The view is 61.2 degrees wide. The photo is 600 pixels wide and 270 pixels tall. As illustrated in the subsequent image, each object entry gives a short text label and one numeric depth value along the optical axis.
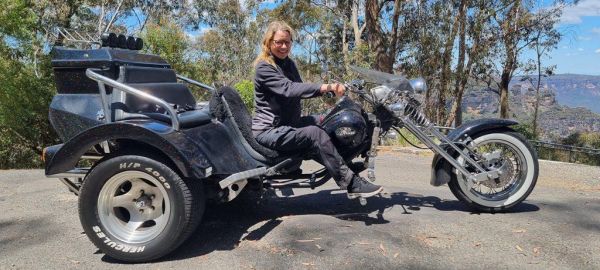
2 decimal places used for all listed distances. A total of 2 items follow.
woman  4.08
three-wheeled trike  3.59
